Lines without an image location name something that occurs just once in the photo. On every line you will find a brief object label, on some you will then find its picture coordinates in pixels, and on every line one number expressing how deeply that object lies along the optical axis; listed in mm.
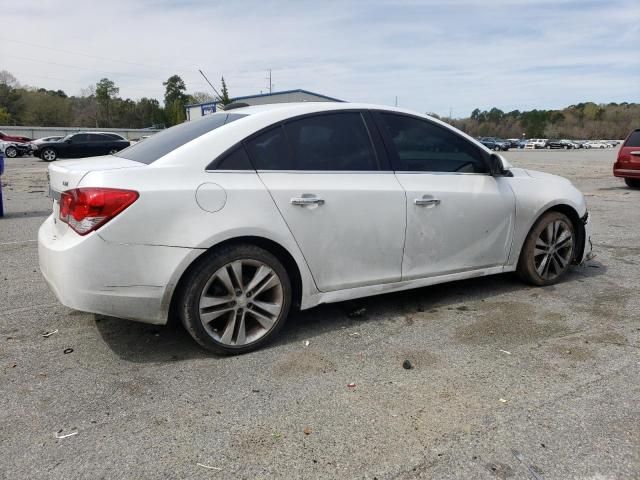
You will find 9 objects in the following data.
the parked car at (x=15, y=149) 30641
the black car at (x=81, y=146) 26812
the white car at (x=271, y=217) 3061
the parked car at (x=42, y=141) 27133
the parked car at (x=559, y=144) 79750
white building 29228
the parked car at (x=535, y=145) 80625
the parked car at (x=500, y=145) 59244
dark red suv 13430
